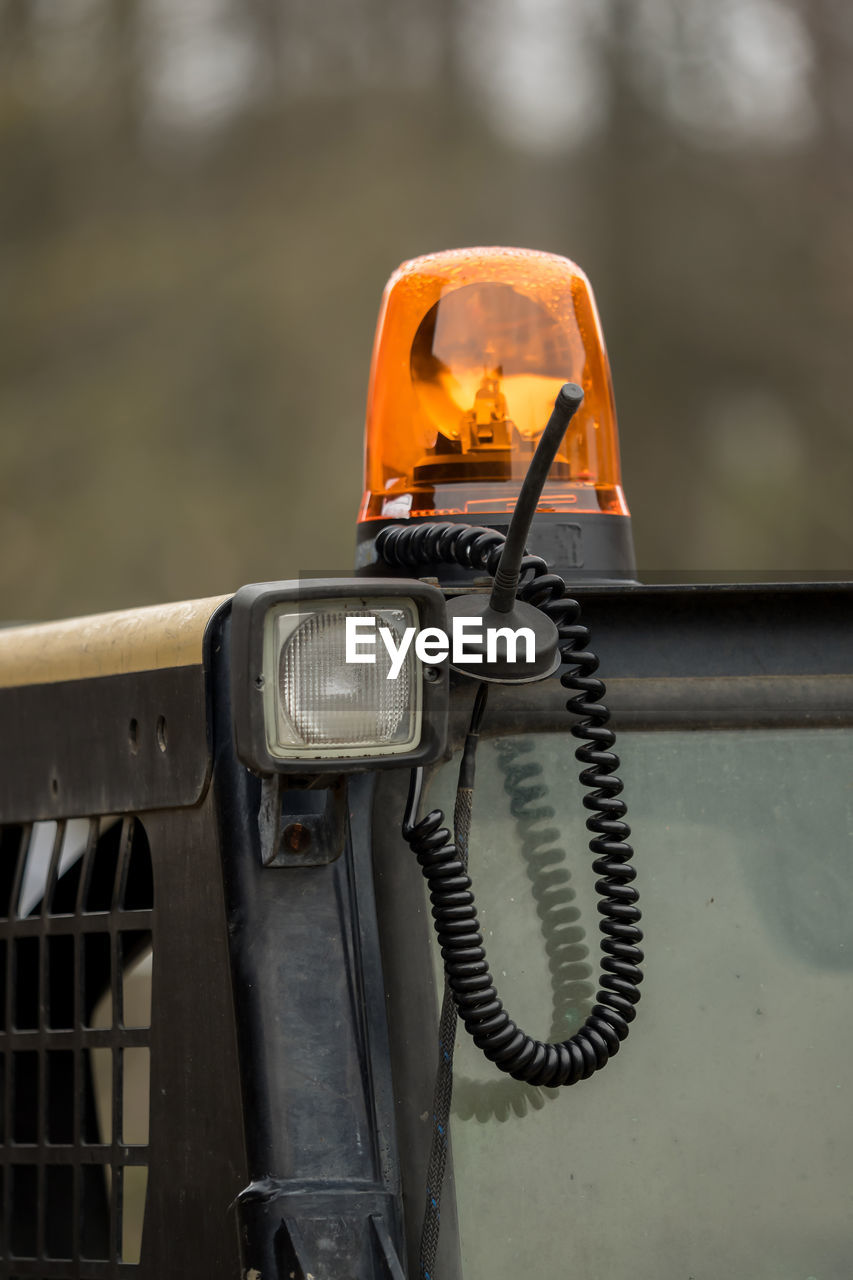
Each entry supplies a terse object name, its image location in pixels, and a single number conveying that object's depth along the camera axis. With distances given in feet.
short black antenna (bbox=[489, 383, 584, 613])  10.81
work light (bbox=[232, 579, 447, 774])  10.87
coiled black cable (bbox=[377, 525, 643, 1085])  11.25
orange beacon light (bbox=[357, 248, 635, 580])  12.08
